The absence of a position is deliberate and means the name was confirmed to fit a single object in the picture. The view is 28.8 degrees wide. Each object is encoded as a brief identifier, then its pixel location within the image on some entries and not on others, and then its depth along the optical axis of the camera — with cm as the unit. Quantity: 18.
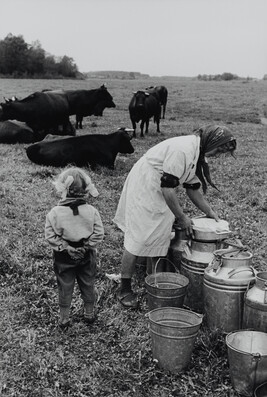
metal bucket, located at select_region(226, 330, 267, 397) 386
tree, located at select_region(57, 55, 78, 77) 8043
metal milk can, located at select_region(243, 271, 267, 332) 429
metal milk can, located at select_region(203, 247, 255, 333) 461
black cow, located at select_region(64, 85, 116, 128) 2022
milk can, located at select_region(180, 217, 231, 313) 515
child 460
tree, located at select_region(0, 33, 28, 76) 7588
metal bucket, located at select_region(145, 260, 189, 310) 486
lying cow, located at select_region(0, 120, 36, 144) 1498
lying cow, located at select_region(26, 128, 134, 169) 1162
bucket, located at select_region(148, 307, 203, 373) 416
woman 489
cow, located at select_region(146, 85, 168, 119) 2425
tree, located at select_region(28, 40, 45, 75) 7675
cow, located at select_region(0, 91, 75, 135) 1544
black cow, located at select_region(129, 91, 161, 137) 1806
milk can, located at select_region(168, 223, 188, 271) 557
